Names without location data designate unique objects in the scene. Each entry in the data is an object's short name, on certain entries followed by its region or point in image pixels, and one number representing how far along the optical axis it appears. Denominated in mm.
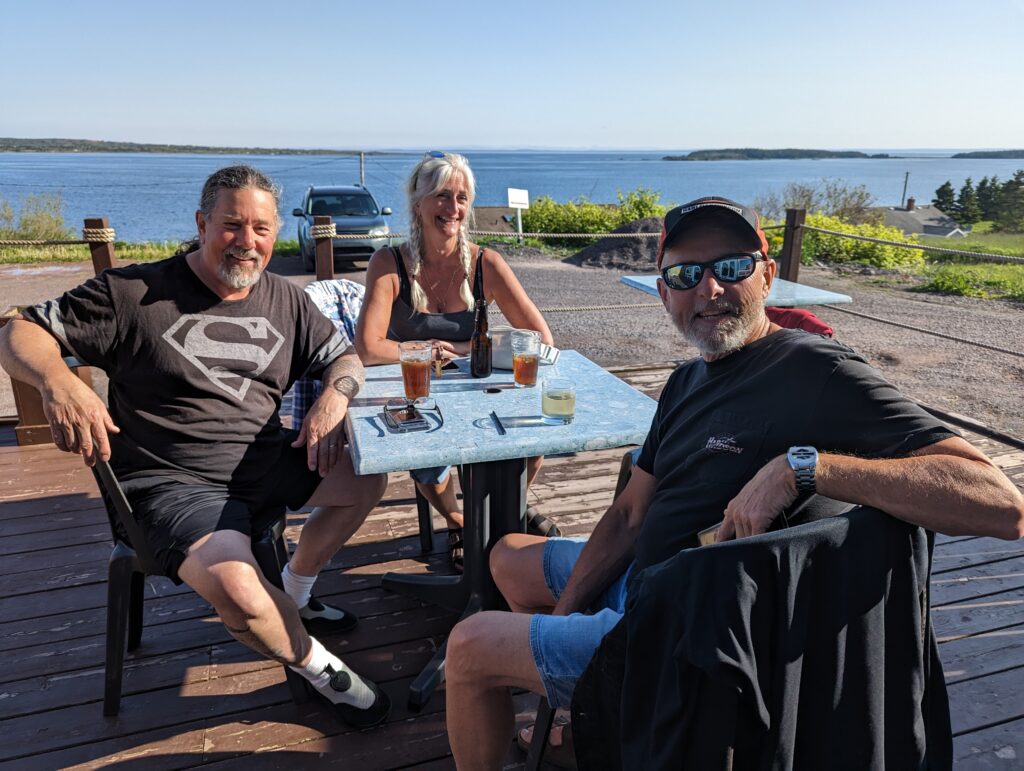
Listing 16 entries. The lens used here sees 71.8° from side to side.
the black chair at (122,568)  1894
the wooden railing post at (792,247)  5453
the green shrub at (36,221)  17000
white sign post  14025
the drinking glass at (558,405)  1939
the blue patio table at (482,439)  1786
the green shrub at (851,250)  14375
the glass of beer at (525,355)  2246
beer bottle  2354
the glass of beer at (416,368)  2062
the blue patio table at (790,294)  4223
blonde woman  2771
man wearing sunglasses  1114
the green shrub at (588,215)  17141
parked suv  12938
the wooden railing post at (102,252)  4012
